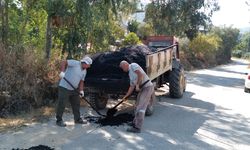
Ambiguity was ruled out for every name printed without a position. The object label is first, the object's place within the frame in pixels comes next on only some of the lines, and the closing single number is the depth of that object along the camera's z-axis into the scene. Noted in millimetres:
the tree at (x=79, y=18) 7965
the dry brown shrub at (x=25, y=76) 6981
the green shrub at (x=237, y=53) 71124
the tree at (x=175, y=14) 20502
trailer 7149
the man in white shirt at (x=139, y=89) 6120
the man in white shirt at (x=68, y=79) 6258
